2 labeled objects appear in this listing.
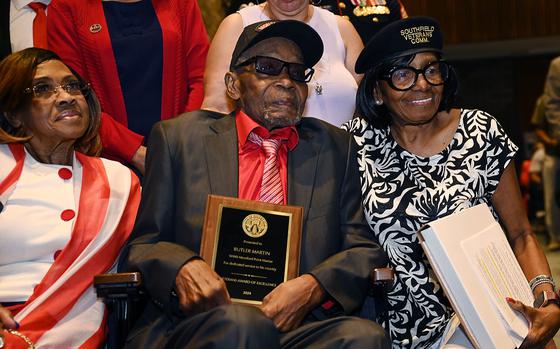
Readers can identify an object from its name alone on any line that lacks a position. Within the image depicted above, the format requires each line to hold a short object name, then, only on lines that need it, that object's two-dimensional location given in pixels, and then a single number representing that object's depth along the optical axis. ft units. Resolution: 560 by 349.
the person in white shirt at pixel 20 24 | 11.85
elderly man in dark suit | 8.22
